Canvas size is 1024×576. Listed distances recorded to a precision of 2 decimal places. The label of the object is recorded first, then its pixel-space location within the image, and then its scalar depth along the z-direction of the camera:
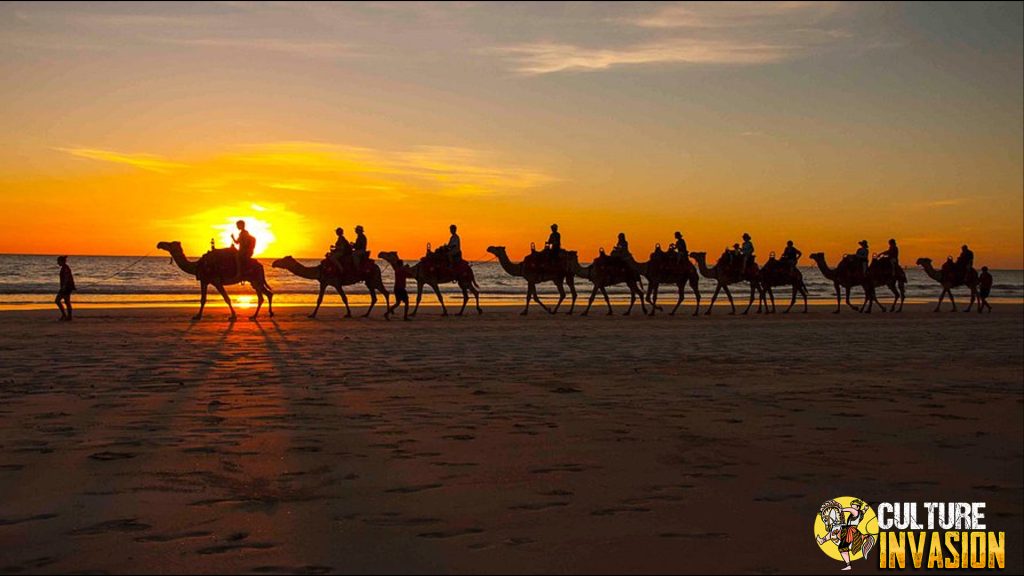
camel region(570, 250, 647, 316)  33.16
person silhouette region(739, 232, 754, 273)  33.84
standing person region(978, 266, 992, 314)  37.94
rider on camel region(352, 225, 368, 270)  28.62
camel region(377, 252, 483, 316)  30.06
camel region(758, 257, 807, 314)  35.09
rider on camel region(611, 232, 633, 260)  32.69
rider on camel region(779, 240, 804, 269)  34.75
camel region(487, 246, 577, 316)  32.66
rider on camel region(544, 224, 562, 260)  32.31
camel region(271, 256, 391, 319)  28.75
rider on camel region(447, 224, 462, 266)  29.98
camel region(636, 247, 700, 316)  33.22
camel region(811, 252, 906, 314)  36.66
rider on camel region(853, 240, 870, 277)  36.56
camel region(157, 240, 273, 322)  27.16
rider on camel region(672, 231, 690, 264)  33.06
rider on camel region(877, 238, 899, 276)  36.62
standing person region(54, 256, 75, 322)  26.09
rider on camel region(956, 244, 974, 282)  37.50
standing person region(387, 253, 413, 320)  27.29
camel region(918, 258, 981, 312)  37.88
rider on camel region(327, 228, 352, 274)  28.47
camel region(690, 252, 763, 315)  34.00
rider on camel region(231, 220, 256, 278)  26.95
